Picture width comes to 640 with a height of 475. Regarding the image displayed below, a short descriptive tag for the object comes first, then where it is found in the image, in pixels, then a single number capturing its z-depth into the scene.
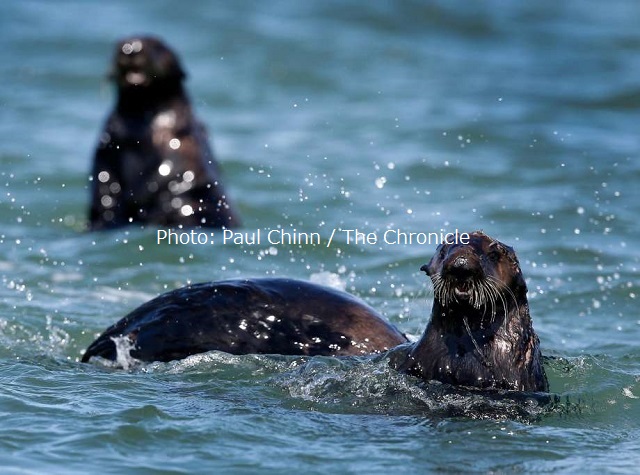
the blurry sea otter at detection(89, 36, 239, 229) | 19.91
